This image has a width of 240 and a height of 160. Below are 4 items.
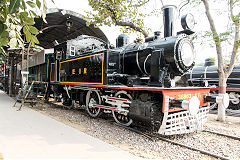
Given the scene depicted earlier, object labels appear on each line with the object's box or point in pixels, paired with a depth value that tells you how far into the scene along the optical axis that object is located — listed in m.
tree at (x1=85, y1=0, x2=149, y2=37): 8.77
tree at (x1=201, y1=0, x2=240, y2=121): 5.77
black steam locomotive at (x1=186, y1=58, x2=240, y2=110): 7.77
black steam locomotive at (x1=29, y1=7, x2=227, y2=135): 3.88
